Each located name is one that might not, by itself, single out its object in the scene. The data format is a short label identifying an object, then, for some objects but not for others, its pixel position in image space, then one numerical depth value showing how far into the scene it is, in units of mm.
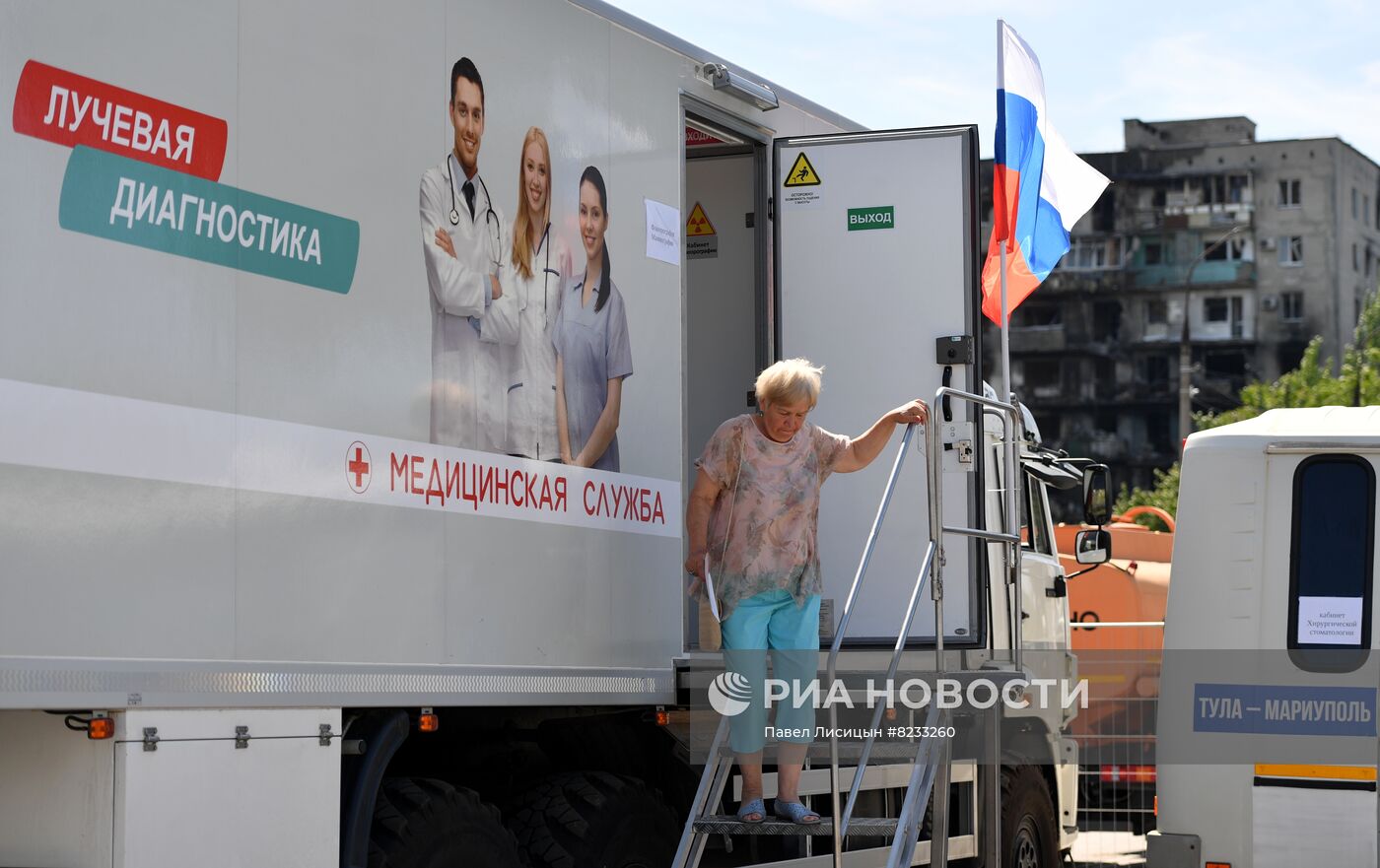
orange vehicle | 13844
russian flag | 8273
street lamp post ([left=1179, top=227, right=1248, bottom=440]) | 32312
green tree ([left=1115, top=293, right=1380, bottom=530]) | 41750
